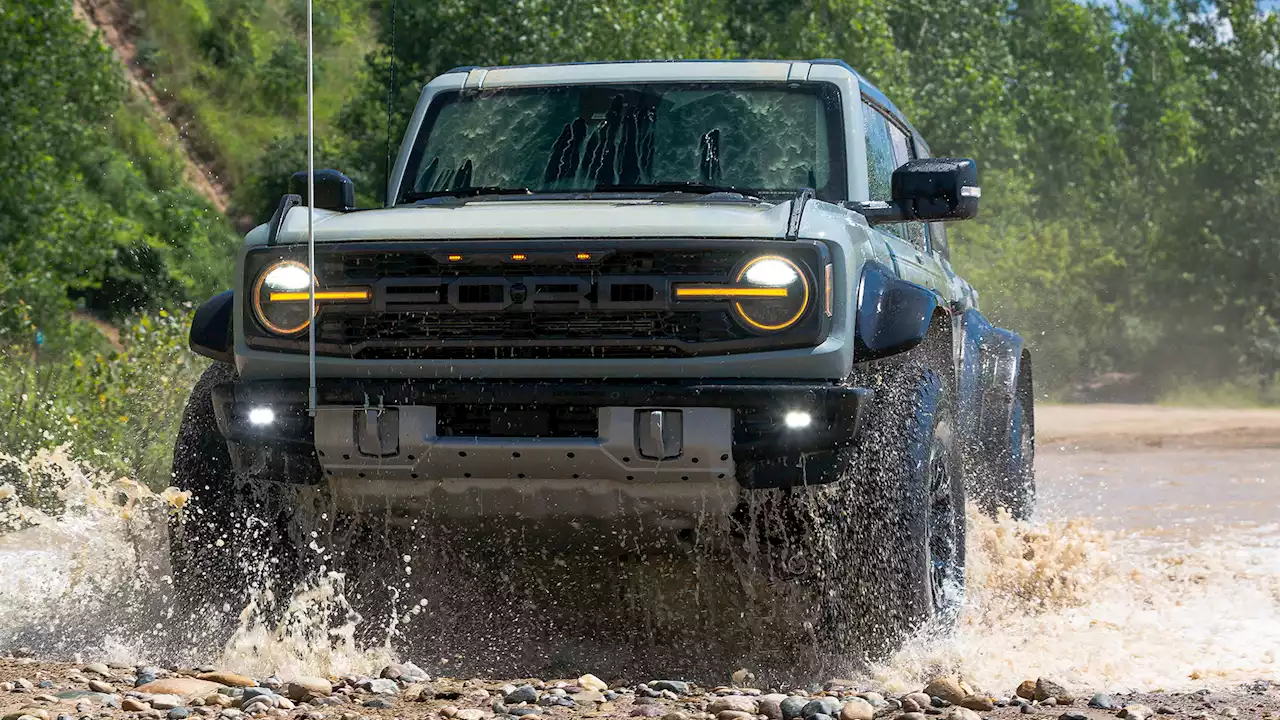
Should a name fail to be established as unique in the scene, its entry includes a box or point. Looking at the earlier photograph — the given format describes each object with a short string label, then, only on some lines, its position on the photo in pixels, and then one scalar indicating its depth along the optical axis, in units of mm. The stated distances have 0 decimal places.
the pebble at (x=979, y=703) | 9250
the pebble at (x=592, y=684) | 9852
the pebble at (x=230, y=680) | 9750
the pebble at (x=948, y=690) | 9375
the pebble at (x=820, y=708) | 8852
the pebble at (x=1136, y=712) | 8805
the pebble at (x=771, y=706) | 9014
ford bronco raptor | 9516
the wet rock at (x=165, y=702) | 8852
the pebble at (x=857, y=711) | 8805
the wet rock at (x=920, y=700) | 9141
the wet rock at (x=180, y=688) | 9352
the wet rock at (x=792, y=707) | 8945
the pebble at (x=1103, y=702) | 9234
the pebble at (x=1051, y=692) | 9359
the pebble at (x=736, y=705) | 9141
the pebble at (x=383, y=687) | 9672
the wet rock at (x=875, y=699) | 9258
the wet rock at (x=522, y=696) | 9320
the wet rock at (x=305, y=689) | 9406
